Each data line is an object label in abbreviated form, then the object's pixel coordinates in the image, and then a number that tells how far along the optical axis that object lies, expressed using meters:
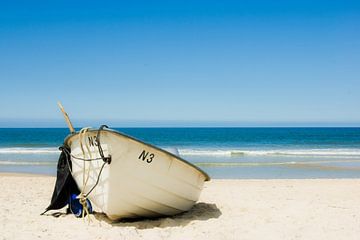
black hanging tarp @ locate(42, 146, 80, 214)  6.91
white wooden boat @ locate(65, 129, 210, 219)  5.48
